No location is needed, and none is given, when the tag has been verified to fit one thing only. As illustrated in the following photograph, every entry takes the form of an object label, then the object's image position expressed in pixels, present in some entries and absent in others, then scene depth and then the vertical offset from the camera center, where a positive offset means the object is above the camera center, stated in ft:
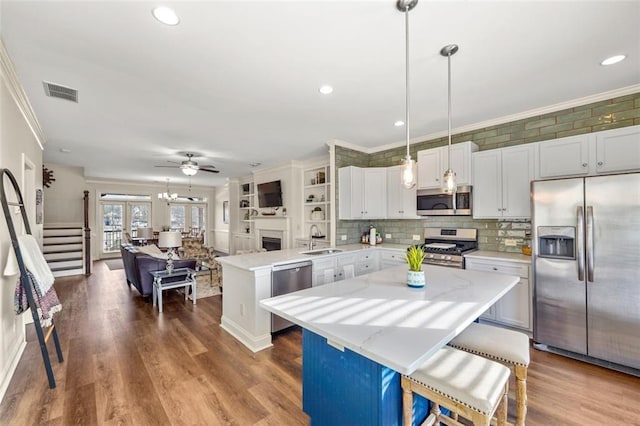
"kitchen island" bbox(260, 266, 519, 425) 4.01 -1.88
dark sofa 14.46 -2.83
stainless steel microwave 12.27 +0.49
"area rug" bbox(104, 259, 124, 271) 24.48 -4.73
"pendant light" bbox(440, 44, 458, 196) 6.90 +1.05
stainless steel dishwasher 10.16 -2.60
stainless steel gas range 11.49 -1.54
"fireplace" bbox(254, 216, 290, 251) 20.86 -1.51
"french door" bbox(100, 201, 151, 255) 31.30 -0.63
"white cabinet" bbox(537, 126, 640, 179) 8.78 +2.02
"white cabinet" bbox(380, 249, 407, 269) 13.82 -2.37
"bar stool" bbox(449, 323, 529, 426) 5.26 -2.78
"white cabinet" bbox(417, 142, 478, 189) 12.08 +2.31
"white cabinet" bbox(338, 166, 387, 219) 15.24 +1.21
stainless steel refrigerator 7.79 -1.69
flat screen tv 21.43 +1.69
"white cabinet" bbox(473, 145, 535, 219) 10.73 +1.28
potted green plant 6.66 -1.45
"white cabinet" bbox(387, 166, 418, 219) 14.38 +0.80
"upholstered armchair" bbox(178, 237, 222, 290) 18.12 -2.96
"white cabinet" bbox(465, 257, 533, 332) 9.94 -3.34
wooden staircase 20.83 -2.62
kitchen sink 12.94 -1.84
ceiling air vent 8.79 +4.25
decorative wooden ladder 7.11 -1.76
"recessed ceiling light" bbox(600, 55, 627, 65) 7.45 +4.25
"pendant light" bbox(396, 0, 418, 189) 5.88 +1.06
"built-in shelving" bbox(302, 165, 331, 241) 18.13 +1.14
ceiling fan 17.92 +3.26
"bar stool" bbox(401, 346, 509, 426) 4.01 -2.72
